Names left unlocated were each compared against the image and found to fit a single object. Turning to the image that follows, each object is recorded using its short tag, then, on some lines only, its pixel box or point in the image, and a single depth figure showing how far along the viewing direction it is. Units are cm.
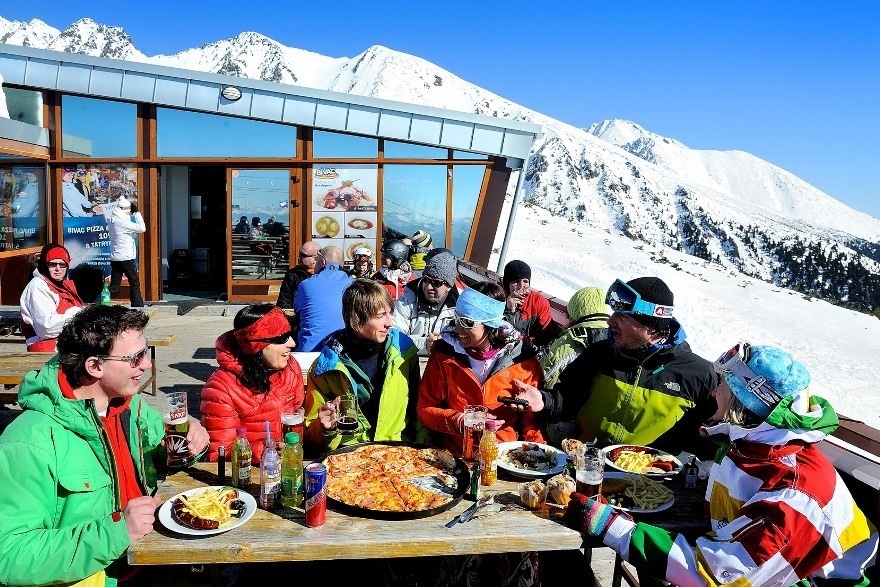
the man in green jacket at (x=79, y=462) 202
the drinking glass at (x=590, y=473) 248
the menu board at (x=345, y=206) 1154
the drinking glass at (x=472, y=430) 282
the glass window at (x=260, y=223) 1140
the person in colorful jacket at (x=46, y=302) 536
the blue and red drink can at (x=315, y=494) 226
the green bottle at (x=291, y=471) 245
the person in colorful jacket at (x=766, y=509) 201
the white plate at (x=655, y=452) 282
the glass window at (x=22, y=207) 1022
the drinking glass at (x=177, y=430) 273
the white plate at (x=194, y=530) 222
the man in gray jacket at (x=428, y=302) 559
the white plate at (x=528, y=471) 277
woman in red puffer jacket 303
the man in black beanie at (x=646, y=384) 332
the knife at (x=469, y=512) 235
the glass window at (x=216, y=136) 1109
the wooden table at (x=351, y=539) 215
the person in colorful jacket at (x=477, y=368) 328
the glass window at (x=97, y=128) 1088
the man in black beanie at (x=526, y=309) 588
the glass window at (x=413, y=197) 1174
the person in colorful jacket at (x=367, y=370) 330
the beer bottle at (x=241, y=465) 260
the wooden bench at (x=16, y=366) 453
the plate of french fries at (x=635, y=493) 254
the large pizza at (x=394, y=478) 246
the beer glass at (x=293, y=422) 261
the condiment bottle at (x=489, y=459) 270
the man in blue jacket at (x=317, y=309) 579
